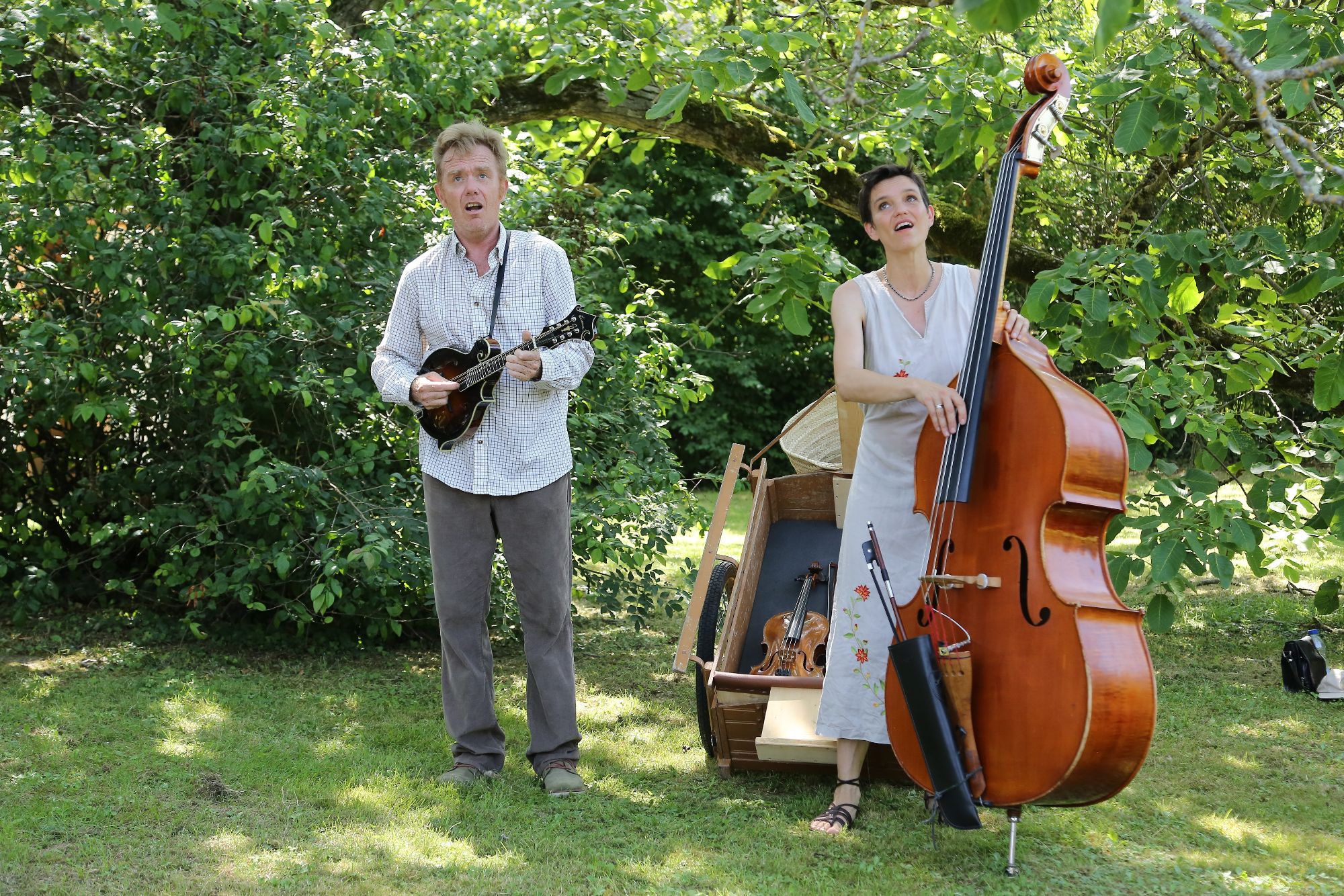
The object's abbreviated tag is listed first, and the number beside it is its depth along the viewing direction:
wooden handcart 3.62
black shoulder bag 4.89
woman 3.34
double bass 2.65
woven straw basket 4.50
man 3.60
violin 4.04
